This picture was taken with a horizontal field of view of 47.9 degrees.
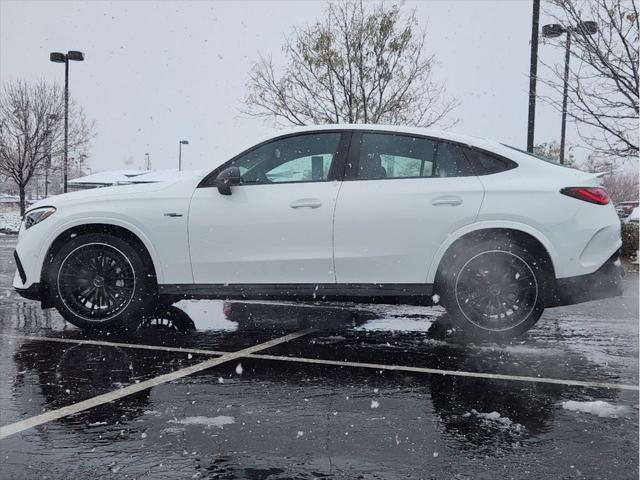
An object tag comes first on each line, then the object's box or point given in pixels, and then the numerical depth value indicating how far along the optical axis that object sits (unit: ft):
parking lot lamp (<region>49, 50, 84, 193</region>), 88.71
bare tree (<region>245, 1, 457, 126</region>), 78.64
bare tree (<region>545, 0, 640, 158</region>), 43.45
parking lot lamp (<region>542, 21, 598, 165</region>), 44.14
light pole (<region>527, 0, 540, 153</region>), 47.96
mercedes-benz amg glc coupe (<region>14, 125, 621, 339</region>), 19.76
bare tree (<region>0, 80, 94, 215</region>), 114.73
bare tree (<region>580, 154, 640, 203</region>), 262.06
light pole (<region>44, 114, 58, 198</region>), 115.34
